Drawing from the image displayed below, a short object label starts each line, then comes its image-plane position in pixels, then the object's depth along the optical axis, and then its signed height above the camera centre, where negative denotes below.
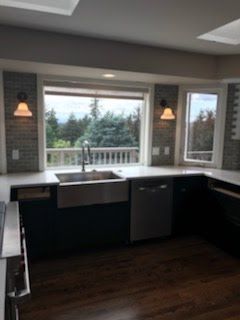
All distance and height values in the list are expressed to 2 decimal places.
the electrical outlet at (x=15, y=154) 3.24 -0.34
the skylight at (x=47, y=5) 1.99 +0.93
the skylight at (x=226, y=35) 2.63 +0.98
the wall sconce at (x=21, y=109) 3.08 +0.20
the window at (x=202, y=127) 3.84 +0.05
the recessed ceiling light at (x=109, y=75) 3.19 +0.65
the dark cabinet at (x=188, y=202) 3.39 -0.93
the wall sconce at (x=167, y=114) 3.77 +0.22
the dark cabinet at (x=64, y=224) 2.76 -1.06
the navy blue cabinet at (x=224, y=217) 3.00 -1.01
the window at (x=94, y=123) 3.55 +0.07
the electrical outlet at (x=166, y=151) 4.03 -0.32
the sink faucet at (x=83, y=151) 3.45 -0.30
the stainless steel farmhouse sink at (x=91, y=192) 2.84 -0.71
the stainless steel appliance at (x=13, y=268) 1.33 -0.77
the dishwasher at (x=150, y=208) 3.18 -0.96
